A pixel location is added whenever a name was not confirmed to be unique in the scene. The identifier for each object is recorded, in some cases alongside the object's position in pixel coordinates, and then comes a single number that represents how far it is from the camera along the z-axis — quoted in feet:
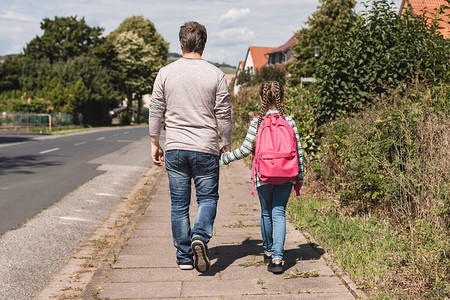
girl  13.30
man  12.81
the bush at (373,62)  25.09
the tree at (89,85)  165.87
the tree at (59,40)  192.44
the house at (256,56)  286.87
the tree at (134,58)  216.74
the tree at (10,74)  177.88
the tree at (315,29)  132.57
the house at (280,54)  218.48
